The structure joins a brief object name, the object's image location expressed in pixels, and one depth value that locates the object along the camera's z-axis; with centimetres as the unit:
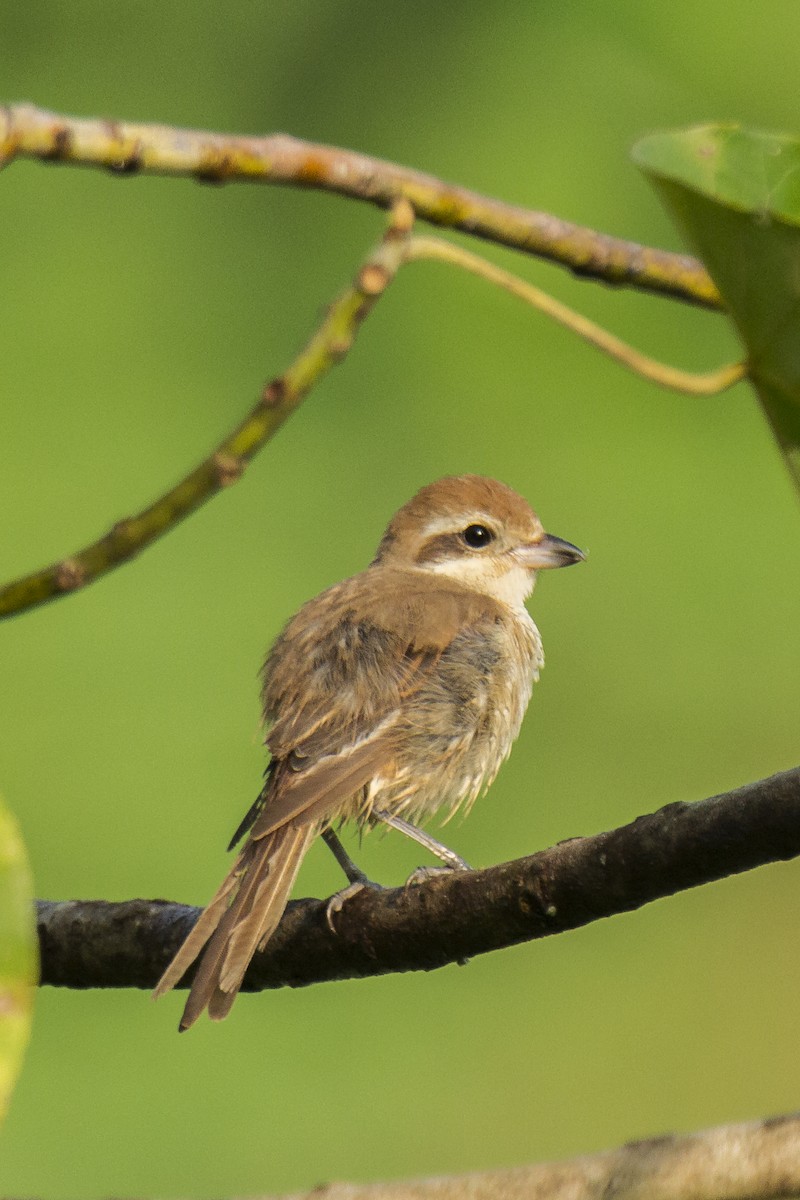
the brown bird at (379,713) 773
